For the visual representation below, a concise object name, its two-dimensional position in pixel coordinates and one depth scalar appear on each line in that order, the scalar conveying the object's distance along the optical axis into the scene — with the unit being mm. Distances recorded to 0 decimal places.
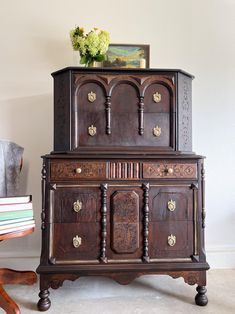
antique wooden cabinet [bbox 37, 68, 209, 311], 1625
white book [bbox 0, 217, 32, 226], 1534
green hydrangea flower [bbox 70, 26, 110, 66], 1849
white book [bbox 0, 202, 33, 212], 1549
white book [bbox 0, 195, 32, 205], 1559
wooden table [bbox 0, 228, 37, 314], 1424
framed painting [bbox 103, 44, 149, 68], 2195
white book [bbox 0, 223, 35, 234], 1539
